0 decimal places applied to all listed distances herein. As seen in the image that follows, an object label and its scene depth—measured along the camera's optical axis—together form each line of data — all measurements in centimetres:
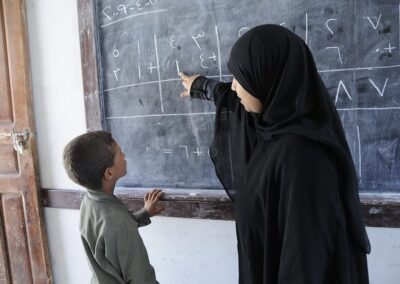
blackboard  132
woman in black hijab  89
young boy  118
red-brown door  184
